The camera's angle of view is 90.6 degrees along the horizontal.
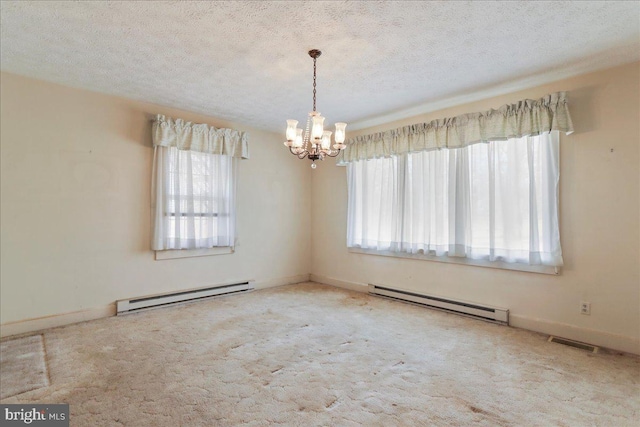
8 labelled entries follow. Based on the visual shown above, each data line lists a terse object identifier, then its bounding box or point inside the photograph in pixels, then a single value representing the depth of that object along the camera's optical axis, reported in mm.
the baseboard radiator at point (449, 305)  3502
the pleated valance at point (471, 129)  3070
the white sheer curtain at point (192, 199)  3992
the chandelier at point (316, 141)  2678
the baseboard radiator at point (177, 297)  3777
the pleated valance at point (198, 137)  3947
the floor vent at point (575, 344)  2834
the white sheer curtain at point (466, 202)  3229
